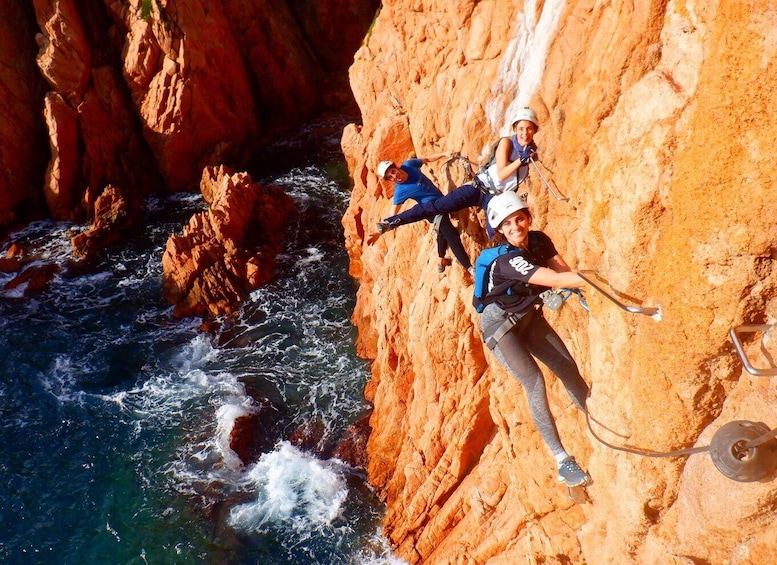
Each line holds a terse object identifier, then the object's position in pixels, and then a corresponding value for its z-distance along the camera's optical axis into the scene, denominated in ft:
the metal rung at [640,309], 16.67
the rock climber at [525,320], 19.67
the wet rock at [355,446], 58.65
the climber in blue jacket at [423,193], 33.65
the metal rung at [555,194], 24.15
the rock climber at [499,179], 24.21
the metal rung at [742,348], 13.65
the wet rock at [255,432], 61.16
